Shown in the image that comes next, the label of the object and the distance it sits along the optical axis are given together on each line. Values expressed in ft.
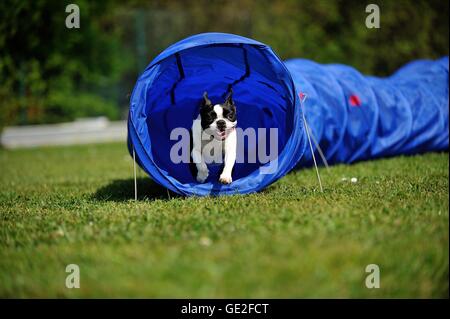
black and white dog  19.57
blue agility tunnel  18.15
